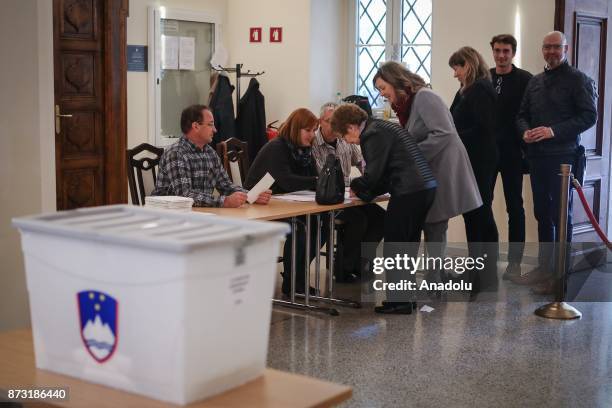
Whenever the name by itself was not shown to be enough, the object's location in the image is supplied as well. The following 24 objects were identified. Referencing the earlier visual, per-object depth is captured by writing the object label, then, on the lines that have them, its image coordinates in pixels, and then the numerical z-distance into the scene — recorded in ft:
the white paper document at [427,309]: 18.11
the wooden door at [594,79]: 21.59
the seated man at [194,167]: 16.07
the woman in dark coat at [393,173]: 16.47
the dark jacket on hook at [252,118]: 25.55
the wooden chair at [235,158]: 19.35
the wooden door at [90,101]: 20.65
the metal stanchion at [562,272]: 17.52
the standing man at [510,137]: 20.35
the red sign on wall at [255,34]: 26.45
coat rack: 26.18
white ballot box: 5.49
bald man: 19.36
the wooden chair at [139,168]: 17.25
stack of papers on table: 14.23
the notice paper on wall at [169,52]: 24.79
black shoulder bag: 17.01
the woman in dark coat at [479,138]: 19.02
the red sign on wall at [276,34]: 26.11
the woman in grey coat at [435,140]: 17.48
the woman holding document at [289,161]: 18.31
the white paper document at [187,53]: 25.31
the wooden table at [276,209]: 15.28
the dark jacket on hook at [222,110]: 25.23
